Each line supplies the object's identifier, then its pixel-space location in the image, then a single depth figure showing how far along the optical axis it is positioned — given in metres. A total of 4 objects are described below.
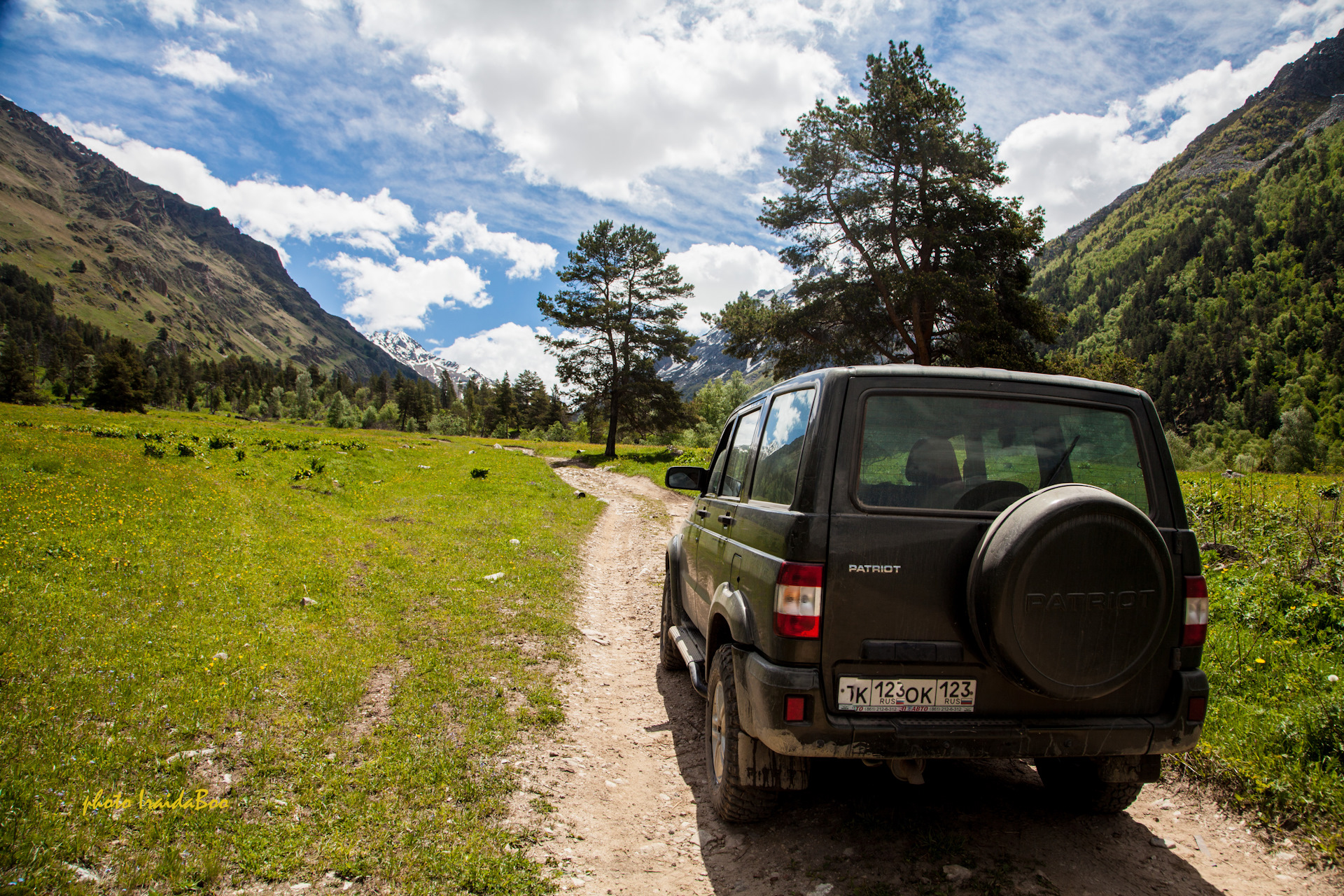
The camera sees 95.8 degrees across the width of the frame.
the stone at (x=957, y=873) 3.02
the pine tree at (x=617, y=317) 35.19
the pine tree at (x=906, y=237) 19.28
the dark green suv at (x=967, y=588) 2.70
